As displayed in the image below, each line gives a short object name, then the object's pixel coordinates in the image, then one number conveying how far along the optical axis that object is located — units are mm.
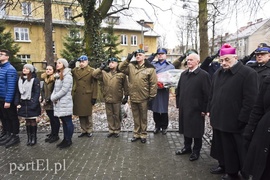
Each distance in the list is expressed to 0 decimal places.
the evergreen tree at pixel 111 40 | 24859
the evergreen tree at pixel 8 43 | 20009
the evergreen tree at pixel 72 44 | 24047
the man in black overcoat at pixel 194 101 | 4508
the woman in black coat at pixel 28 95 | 5422
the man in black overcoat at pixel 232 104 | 3430
